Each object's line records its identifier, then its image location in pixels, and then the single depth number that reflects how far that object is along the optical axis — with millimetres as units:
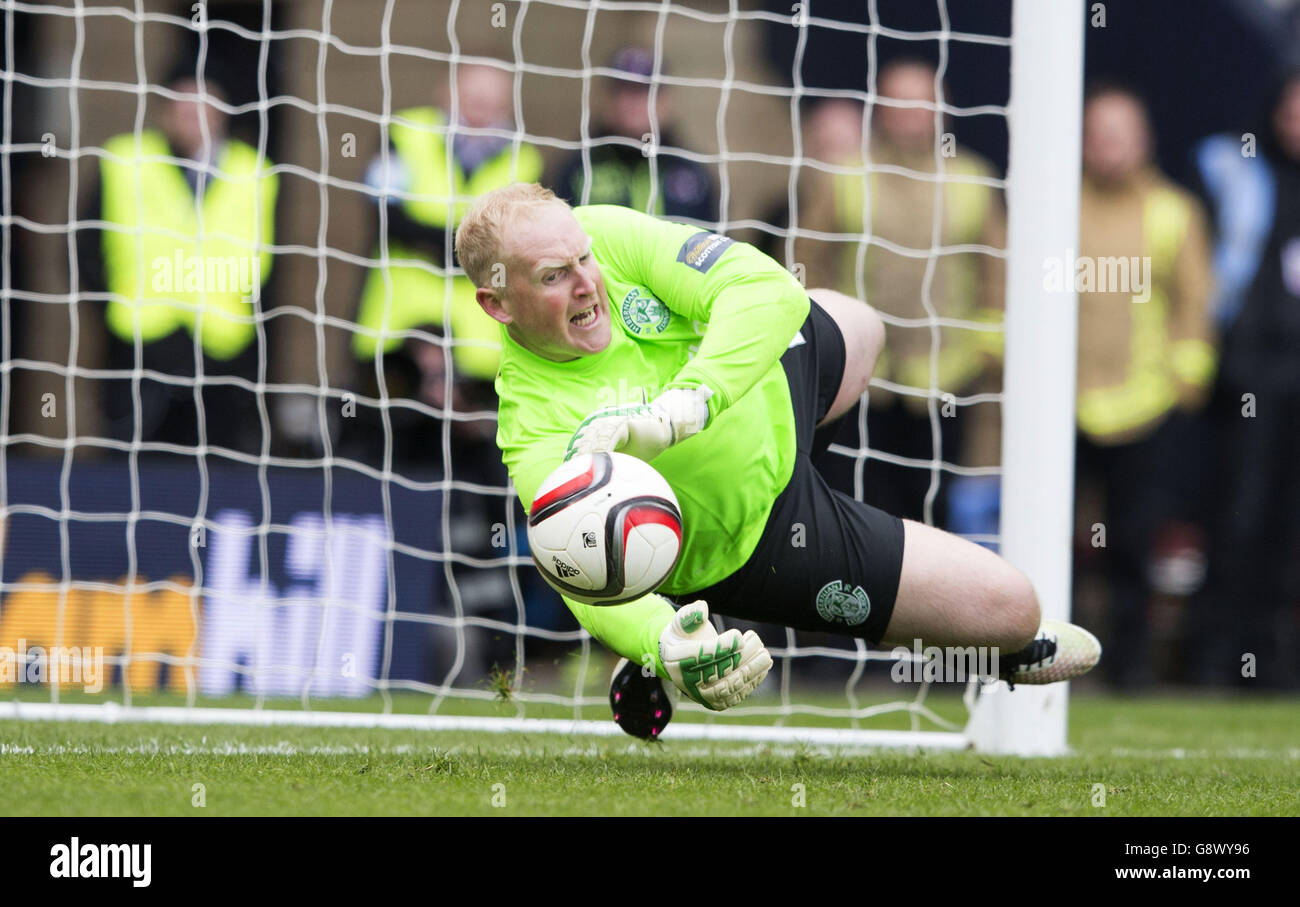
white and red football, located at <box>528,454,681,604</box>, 6551
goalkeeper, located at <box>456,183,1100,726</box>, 6969
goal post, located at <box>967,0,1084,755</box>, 9742
